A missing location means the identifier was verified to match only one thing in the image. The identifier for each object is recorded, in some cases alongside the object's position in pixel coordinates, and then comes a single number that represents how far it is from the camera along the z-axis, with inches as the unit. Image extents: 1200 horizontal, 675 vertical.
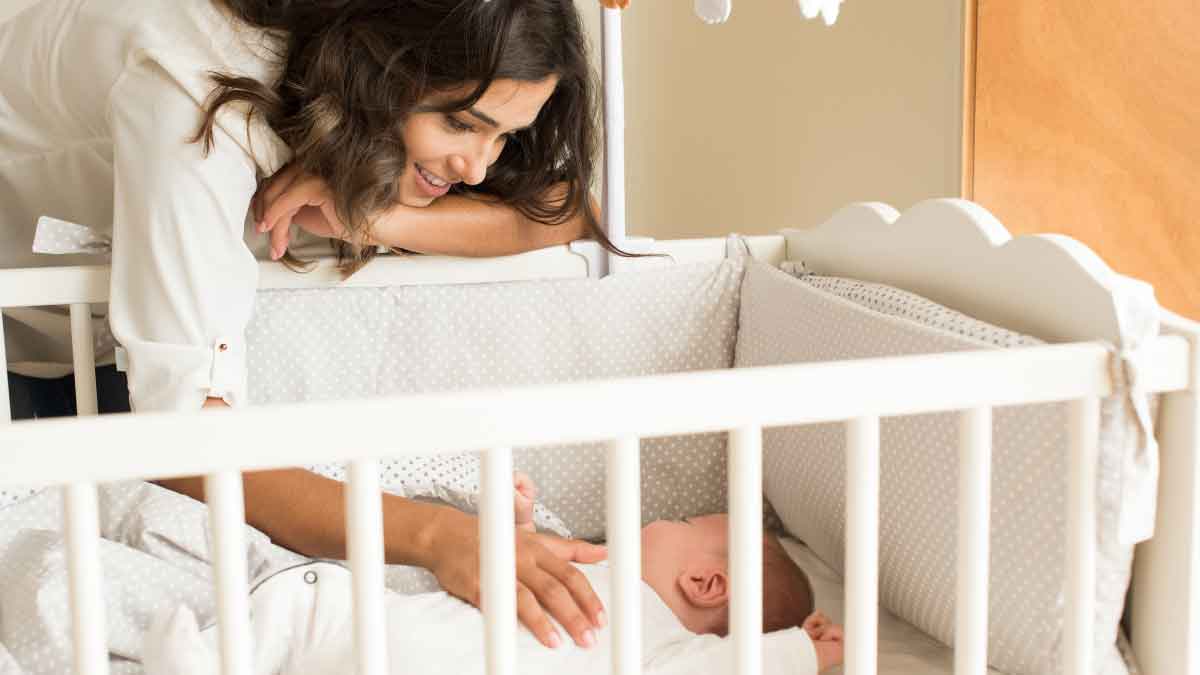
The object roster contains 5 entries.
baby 33.0
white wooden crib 26.7
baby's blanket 35.8
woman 43.6
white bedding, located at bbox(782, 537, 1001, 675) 41.8
